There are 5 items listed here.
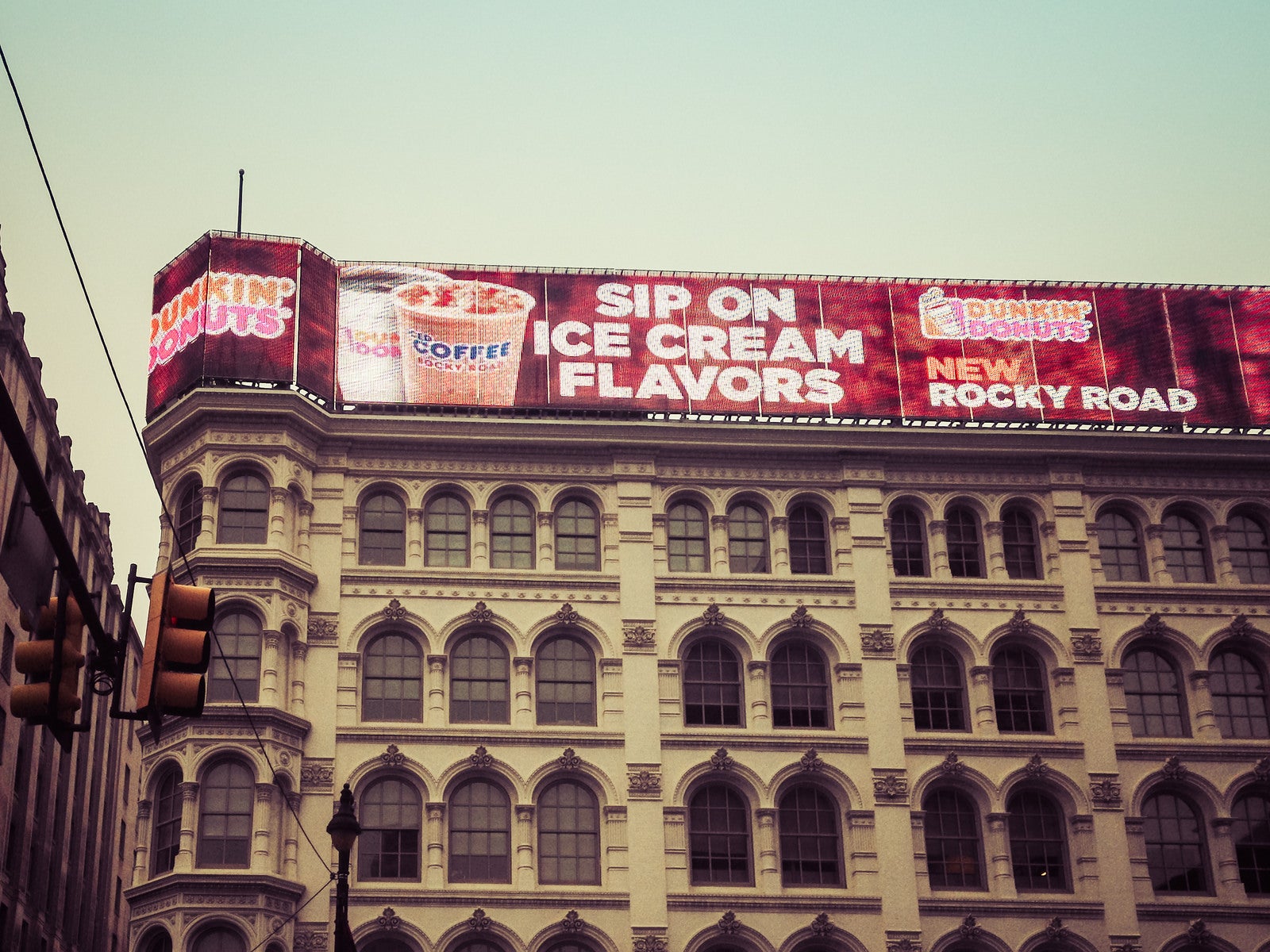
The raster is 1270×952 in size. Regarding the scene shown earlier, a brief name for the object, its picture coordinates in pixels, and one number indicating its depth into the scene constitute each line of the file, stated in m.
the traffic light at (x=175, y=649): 12.95
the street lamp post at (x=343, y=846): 22.97
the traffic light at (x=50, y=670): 12.66
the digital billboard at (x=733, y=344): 42.38
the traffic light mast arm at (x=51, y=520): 11.30
